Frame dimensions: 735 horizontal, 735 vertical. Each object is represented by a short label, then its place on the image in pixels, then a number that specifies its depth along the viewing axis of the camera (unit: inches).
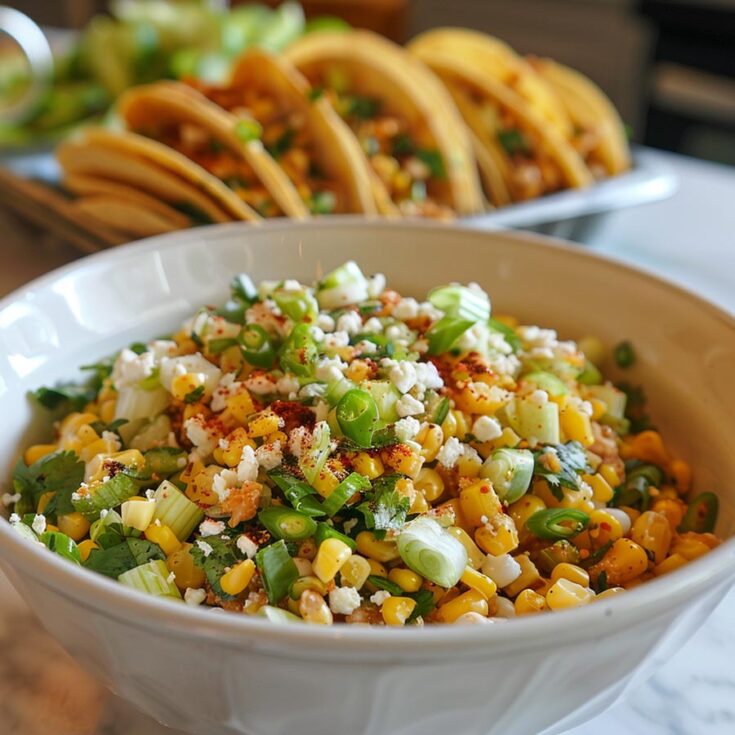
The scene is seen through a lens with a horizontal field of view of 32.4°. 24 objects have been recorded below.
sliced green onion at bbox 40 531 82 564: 12.7
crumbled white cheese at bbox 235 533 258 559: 12.6
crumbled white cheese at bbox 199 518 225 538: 12.9
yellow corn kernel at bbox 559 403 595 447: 14.7
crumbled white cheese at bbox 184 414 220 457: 13.9
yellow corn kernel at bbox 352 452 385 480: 13.1
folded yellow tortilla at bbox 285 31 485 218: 25.8
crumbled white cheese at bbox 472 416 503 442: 14.1
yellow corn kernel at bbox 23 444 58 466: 14.7
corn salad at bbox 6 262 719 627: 12.6
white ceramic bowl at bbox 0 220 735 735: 10.2
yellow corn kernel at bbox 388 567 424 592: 12.5
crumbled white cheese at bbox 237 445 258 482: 13.1
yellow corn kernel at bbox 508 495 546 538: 13.8
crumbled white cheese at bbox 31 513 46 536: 13.1
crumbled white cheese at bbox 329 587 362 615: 12.2
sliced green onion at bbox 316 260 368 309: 16.1
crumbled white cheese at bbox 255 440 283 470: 13.3
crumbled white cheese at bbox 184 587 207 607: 12.5
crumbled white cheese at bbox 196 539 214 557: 12.8
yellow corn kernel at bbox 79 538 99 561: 13.2
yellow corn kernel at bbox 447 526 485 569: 13.0
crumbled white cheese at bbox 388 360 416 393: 14.0
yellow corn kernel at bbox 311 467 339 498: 12.9
